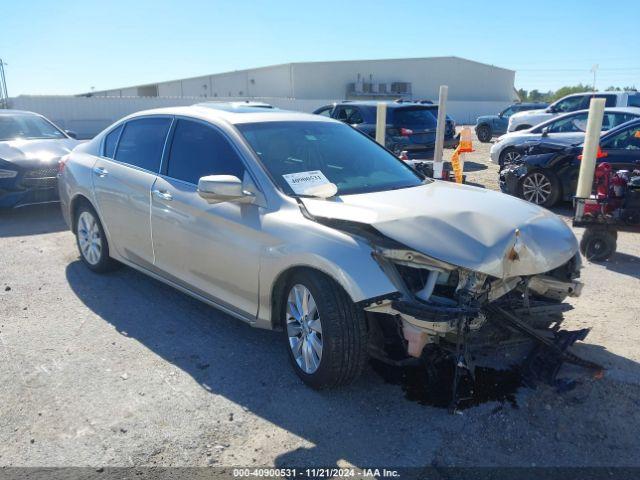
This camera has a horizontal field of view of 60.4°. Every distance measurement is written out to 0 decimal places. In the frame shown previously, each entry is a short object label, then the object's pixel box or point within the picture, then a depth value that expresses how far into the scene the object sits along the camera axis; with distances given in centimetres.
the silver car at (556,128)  1136
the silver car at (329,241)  309
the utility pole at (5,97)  2159
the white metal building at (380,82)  4912
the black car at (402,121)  1279
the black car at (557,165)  845
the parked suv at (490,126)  2391
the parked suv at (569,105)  1688
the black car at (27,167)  805
